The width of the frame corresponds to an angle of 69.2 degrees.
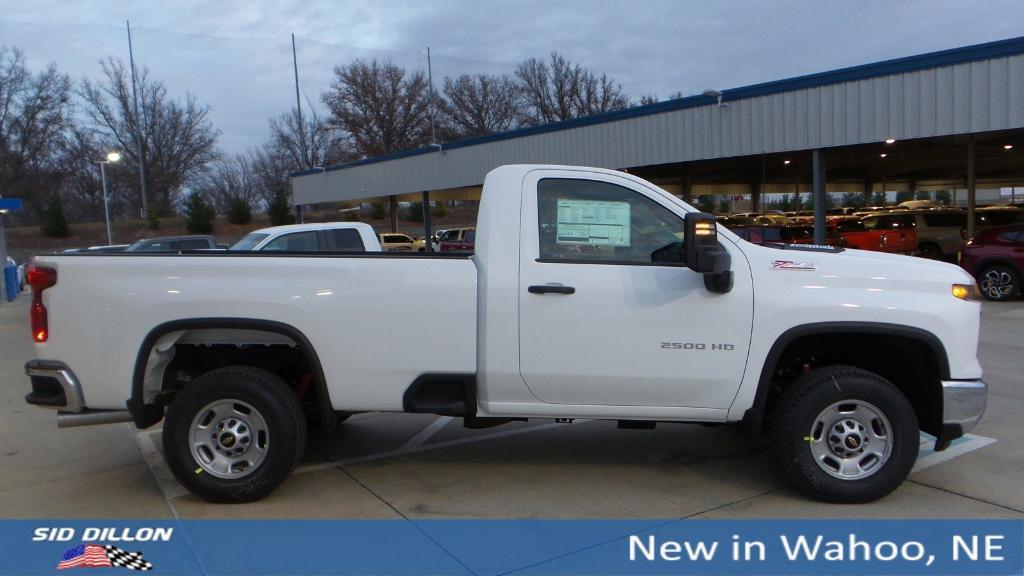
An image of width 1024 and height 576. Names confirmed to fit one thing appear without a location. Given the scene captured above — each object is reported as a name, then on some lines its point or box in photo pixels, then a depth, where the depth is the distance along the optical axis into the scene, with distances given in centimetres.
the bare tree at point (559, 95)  6825
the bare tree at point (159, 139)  6406
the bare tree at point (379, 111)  6412
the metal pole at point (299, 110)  5934
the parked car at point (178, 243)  1805
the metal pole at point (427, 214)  3135
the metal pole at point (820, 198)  1723
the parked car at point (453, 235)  3170
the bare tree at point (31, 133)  5456
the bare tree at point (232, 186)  7600
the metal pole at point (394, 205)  3921
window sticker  461
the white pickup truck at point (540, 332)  443
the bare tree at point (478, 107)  6644
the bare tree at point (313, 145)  6600
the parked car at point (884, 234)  2225
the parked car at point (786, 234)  1851
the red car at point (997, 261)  1492
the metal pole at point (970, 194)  2150
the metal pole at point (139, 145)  5866
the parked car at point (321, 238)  1115
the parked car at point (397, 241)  3291
